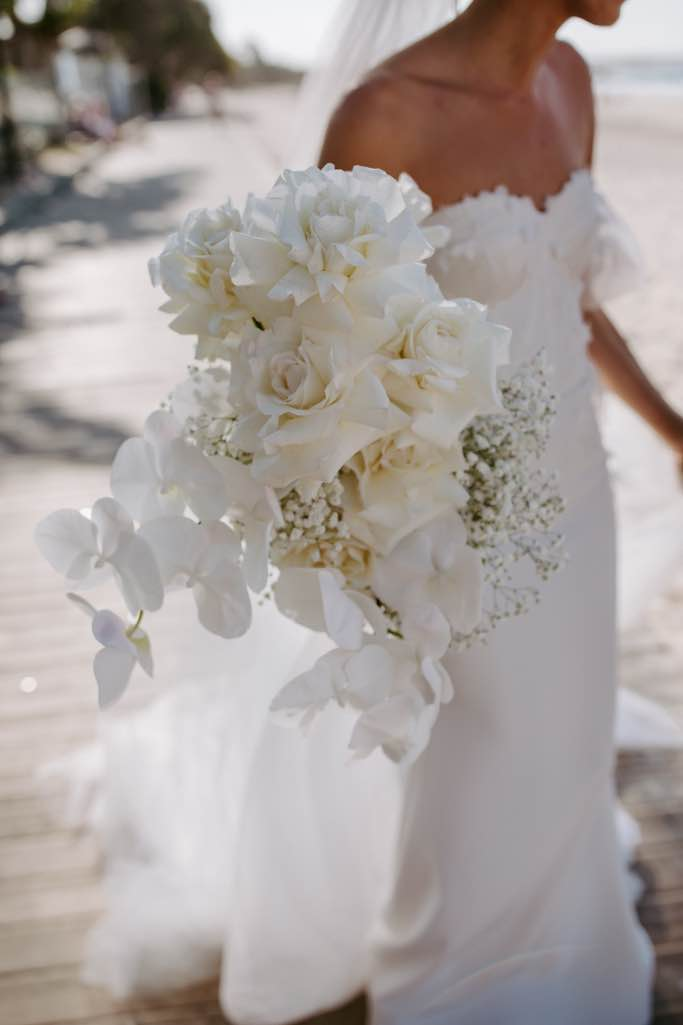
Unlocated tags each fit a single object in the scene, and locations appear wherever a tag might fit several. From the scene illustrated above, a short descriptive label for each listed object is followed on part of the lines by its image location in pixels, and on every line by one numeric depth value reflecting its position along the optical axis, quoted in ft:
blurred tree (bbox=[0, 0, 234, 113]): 92.22
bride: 6.27
